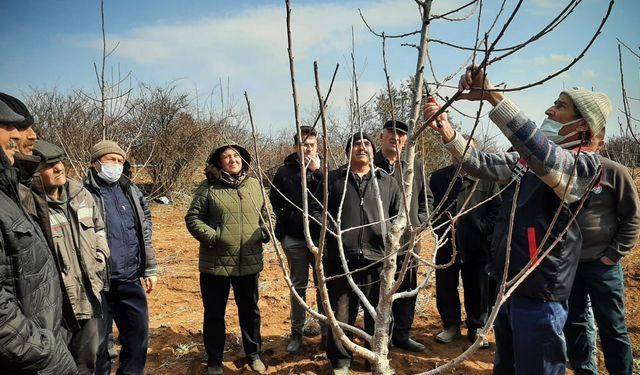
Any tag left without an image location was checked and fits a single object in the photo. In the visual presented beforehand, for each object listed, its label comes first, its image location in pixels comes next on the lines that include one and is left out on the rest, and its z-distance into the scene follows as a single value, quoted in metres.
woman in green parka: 3.15
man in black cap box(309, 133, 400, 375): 3.06
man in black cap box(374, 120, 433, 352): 3.41
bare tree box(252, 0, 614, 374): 1.13
